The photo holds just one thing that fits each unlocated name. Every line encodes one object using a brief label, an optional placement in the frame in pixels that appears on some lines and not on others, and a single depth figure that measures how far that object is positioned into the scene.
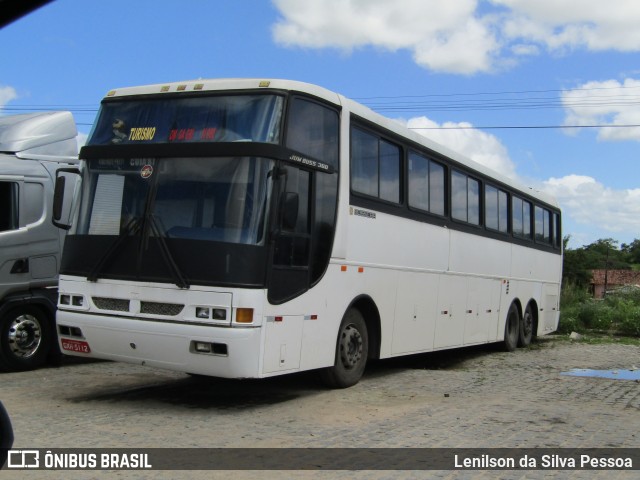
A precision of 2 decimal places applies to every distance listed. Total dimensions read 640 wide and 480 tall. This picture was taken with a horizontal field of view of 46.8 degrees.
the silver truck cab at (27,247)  10.53
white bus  7.65
